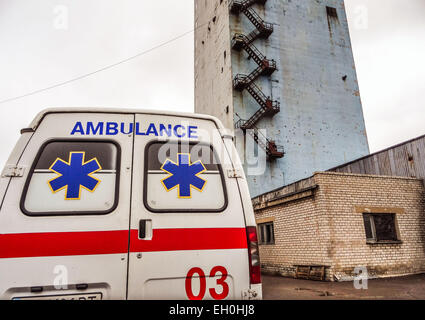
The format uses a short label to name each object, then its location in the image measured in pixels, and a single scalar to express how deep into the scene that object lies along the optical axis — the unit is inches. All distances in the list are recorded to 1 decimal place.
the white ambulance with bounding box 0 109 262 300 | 90.2
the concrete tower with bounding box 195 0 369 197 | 871.7
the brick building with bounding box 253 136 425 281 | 439.2
